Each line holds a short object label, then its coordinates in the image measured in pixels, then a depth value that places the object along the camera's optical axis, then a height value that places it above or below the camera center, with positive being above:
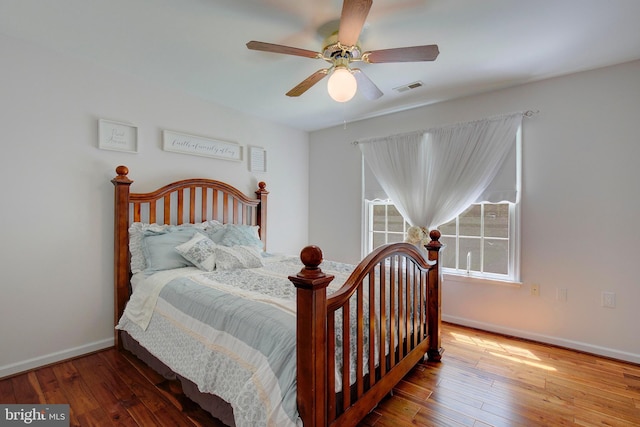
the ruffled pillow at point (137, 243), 2.52 -0.28
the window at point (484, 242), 2.87 -0.32
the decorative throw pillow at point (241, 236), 2.91 -0.26
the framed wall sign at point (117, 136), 2.52 +0.66
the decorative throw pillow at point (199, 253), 2.48 -0.36
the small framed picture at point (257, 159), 3.71 +0.66
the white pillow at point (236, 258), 2.55 -0.42
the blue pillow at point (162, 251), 2.43 -0.34
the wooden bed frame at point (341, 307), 1.21 -0.55
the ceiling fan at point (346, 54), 1.61 +0.98
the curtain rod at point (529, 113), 2.72 +0.93
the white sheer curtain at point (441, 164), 2.87 +0.52
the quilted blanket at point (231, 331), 1.28 -0.68
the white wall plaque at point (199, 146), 2.96 +0.71
